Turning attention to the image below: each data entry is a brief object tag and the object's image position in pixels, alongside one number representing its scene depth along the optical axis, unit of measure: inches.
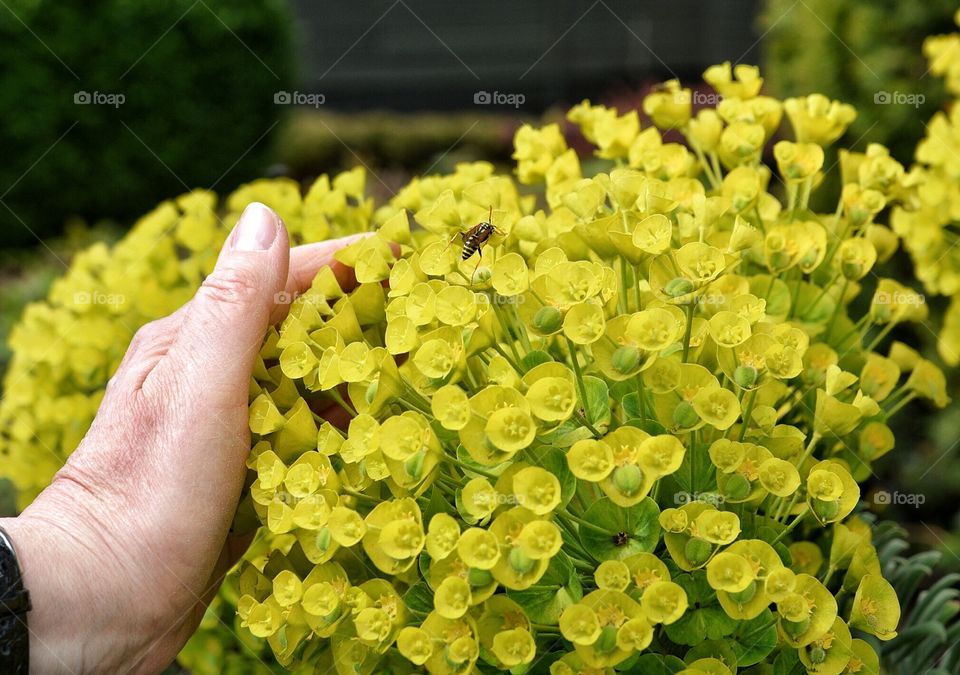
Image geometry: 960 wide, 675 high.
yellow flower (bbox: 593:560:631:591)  23.1
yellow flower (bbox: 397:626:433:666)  23.4
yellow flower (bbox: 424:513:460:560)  23.4
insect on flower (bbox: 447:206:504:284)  25.2
